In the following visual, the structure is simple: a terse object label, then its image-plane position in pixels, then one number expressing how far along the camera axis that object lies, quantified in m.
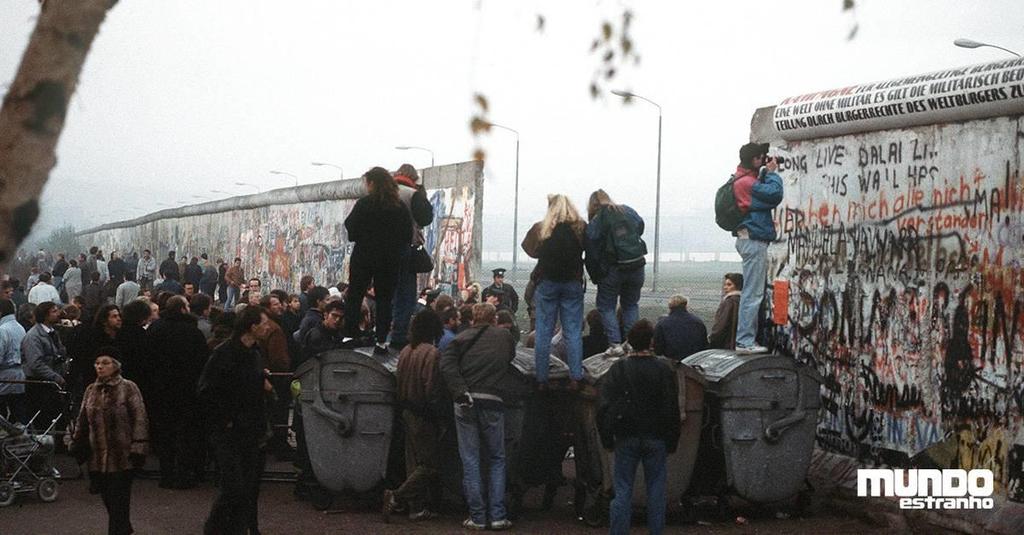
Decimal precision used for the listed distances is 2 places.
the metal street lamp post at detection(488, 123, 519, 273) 41.81
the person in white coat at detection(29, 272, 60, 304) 25.30
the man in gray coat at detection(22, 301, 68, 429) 14.90
